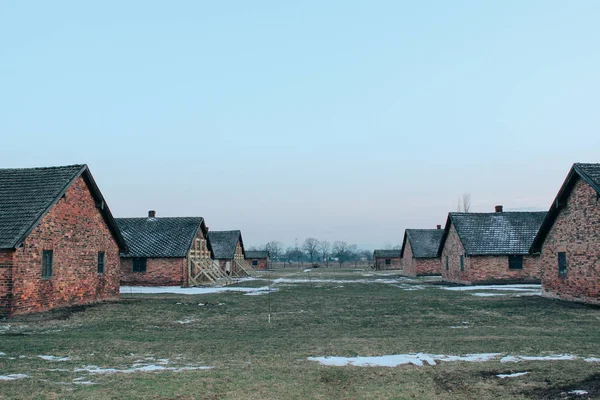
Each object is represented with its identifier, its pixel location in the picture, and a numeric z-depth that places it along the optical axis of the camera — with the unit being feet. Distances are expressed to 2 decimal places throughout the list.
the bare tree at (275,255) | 624.84
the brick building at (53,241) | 55.21
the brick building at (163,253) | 115.14
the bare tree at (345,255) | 527.93
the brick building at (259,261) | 289.94
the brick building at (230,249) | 177.58
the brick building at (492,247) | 115.03
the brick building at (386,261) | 262.32
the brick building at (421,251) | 167.32
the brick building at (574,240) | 65.10
